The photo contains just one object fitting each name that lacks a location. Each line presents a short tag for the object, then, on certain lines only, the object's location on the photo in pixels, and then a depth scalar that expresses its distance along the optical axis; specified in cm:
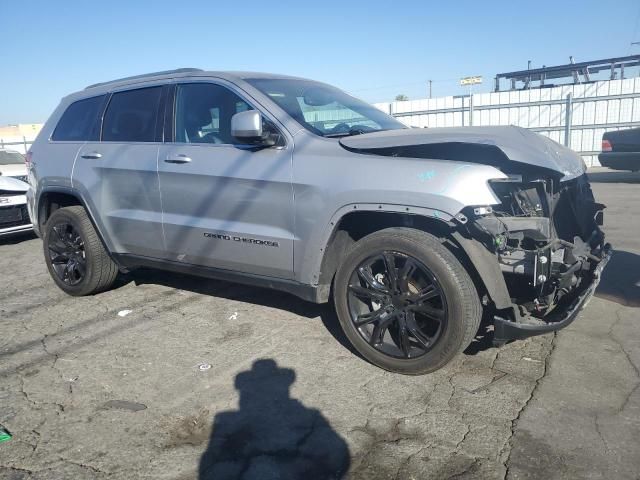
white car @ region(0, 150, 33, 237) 744
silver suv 296
